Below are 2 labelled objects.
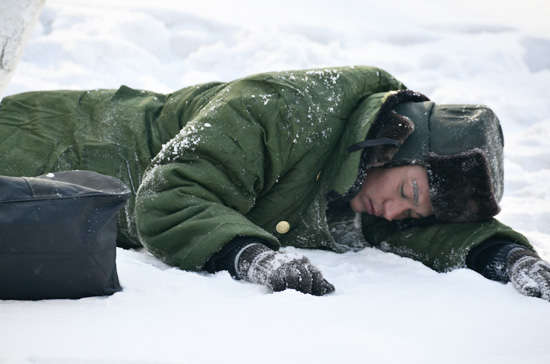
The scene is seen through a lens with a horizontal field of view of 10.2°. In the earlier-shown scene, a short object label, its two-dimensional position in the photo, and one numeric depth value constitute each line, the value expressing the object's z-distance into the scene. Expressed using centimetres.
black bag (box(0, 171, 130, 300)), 537
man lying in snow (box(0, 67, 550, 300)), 573
